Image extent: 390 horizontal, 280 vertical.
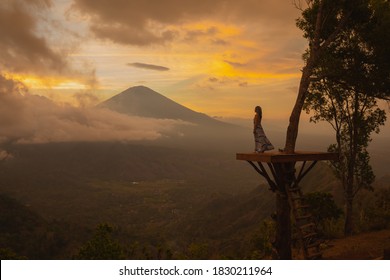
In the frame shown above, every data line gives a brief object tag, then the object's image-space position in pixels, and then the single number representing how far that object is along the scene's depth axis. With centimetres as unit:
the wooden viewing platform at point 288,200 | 1194
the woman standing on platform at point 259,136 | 1237
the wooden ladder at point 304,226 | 1184
